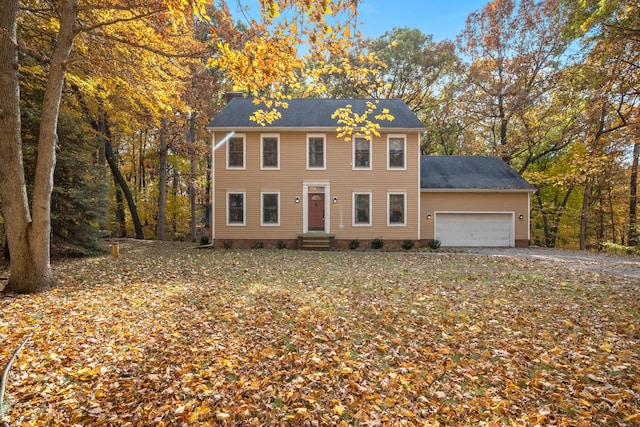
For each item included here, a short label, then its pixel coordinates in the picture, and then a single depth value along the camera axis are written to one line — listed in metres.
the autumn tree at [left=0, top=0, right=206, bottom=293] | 5.92
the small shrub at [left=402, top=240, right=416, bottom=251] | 15.56
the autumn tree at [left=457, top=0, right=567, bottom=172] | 19.67
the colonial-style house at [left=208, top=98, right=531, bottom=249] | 15.62
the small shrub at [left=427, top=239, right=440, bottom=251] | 15.57
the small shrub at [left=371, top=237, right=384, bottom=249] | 15.54
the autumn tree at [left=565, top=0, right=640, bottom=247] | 9.69
